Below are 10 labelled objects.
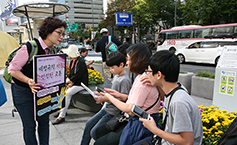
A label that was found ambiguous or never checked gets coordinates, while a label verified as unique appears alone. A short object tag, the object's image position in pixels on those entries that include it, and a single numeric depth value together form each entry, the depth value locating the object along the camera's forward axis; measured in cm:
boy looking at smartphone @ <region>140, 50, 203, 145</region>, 124
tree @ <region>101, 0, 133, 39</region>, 2894
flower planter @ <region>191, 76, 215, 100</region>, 530
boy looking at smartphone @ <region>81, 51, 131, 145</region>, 222
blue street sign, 1955
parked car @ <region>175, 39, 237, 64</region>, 1280
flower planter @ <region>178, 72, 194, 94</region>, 594
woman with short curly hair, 209
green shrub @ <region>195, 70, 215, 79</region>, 547
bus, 1502
